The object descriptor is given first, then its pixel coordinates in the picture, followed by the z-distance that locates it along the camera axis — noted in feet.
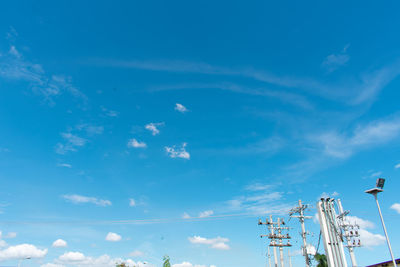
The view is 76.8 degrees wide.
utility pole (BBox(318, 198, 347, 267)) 54.13
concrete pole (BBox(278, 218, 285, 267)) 123.50
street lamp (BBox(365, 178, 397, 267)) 54.98
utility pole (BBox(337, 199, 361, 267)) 110.22
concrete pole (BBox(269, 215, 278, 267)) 133.98
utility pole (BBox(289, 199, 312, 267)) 94.07
